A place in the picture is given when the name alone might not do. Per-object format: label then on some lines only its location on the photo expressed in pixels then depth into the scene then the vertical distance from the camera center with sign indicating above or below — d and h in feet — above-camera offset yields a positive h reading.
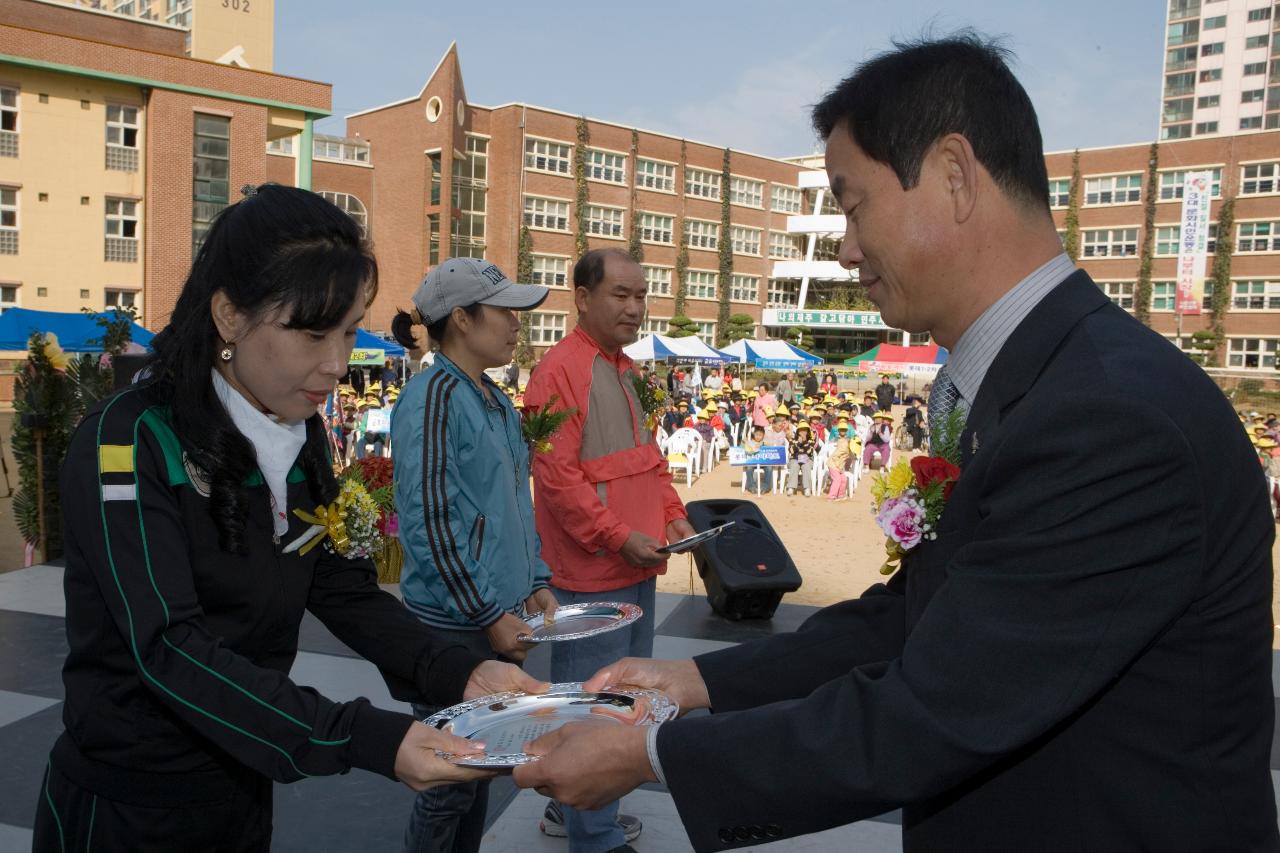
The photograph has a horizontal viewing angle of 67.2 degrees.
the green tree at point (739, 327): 185.57 +7.83
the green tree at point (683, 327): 166.58 +6.78
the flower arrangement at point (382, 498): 7.29 -1.08
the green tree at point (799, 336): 177.78 +6.35
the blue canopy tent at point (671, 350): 102.27 +1.64
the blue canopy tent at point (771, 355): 108.06 +1.53
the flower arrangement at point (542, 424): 11.58 -0.76
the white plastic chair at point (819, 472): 54.80 -5.80
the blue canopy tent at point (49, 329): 52.06 +0.86
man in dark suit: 4.01 -0.94
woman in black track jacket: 5.23 -1.26
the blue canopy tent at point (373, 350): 77.66 +0.47
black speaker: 20.98 -4.47
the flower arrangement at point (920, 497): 5.27 -0.69
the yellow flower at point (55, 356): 26.48 -0.32
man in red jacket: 11.89 -1.49
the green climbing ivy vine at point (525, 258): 160.68 +17.10
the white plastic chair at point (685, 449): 56.08 -4.99
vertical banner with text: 147.33 +21.62
